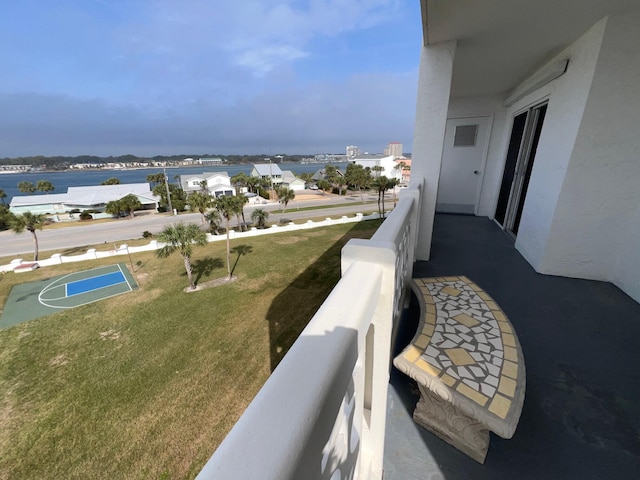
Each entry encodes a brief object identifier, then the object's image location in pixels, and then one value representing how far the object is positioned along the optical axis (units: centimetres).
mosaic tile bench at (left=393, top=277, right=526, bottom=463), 151
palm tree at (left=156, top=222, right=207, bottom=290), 1084
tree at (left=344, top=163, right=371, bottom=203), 4207
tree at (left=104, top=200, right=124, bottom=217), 2927
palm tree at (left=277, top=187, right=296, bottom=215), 2494
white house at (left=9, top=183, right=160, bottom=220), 3306
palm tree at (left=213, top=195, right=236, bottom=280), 1443
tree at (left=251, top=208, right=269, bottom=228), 2119
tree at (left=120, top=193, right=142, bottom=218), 2989
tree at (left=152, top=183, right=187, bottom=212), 3118
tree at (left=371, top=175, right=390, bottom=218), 2283
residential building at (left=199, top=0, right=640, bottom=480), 65
